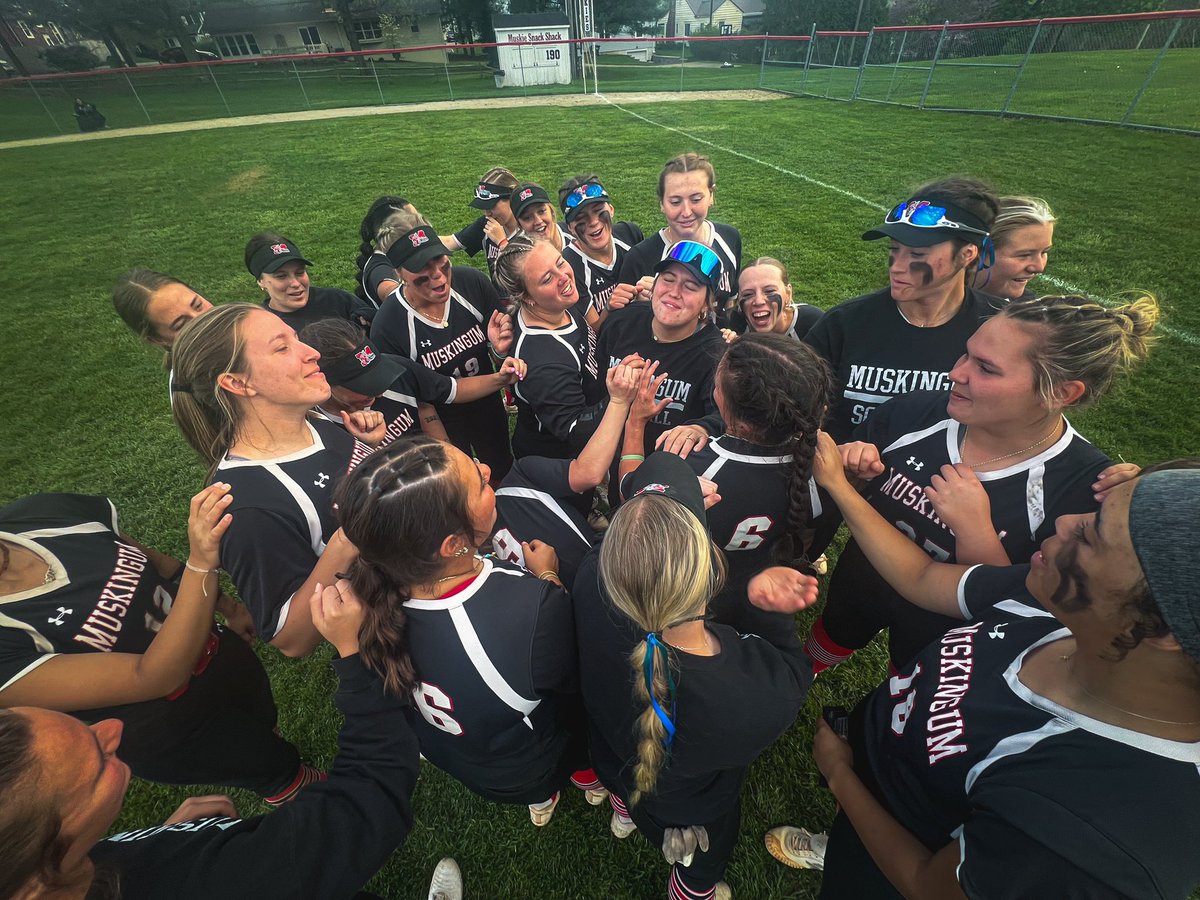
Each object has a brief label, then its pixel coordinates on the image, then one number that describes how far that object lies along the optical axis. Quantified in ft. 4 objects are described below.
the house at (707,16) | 194.49
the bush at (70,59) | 112.78
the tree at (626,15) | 153.09
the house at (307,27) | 143.23
